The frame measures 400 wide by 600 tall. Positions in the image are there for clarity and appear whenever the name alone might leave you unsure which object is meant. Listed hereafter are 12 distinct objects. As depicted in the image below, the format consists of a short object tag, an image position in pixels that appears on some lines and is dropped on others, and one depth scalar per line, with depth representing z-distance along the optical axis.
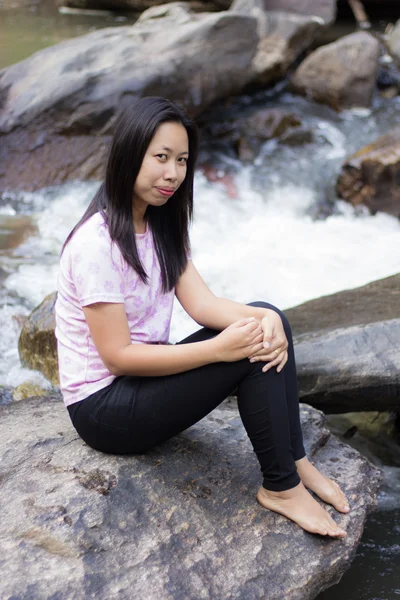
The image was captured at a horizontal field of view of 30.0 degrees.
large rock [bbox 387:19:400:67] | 7.95
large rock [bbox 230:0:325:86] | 7.12
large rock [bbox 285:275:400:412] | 3.12
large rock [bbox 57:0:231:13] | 9.67
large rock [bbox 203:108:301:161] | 6.69
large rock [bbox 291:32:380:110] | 7.10
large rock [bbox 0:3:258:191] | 5.98
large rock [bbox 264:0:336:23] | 8.27
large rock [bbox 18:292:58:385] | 3.59
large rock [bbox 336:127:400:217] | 5.68
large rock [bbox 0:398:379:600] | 1.98
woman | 2.17
